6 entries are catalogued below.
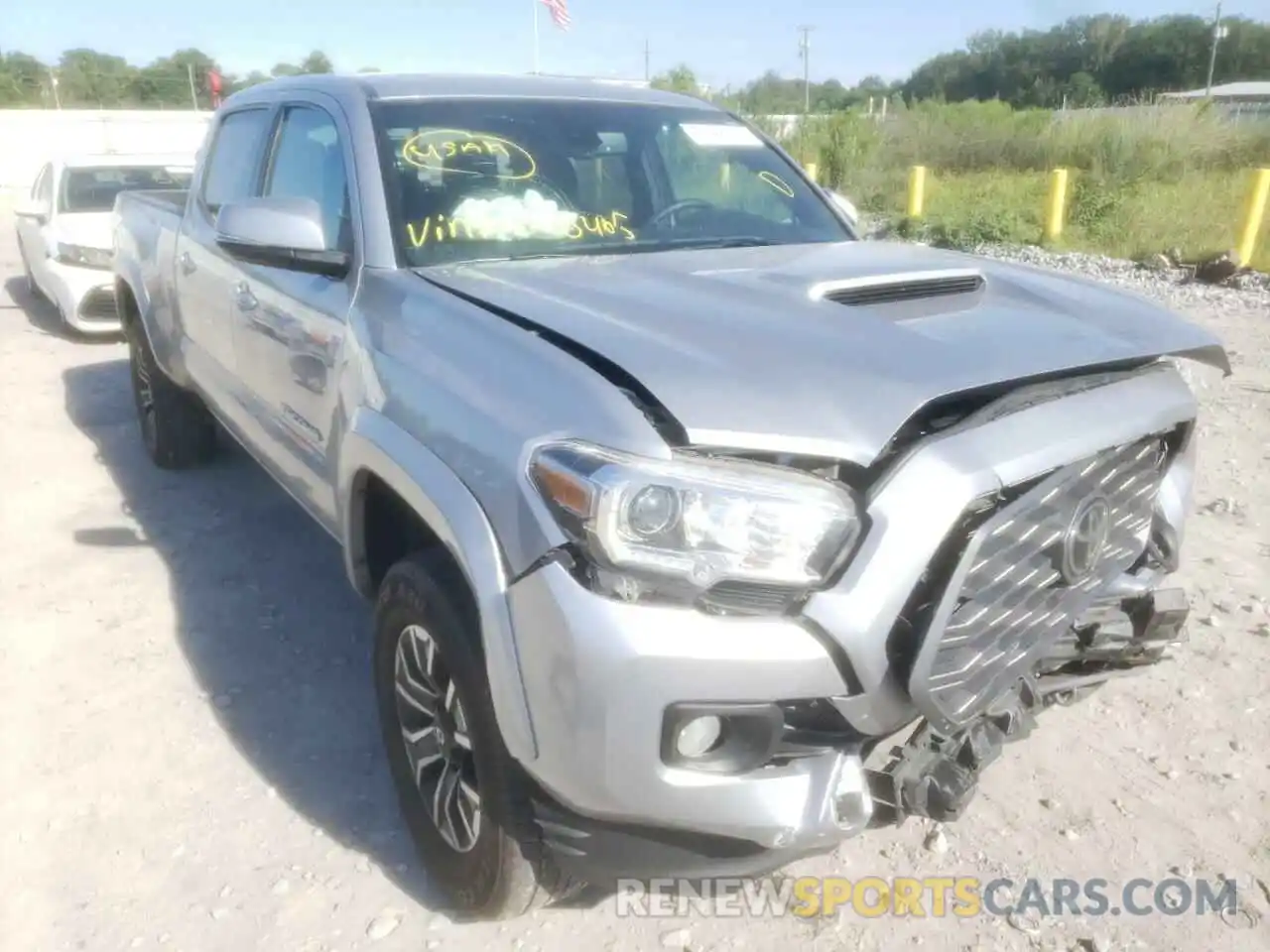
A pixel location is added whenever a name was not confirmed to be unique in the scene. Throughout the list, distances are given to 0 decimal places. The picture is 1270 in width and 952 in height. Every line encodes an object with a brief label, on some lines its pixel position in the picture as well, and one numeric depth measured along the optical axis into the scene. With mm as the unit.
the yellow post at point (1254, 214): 10508
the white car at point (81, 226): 8688
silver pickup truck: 1861
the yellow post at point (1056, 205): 12773
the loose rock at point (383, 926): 2502
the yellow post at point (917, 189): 15023
